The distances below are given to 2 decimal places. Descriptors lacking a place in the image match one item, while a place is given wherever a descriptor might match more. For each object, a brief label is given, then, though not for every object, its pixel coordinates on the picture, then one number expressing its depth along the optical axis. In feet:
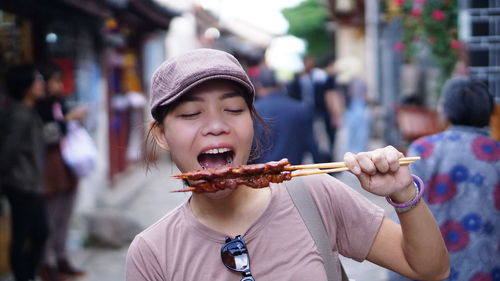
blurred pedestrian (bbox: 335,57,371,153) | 44.57
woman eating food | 6.87
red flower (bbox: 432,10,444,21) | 34.42
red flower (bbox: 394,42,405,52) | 41.50
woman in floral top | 12.60
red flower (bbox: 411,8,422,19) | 35.76
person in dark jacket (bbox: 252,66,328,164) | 21.94
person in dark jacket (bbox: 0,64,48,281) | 20.13
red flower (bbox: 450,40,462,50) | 32.09
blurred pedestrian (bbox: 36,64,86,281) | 22.52
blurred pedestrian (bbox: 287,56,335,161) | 41.70
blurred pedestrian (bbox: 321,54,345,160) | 41.03
